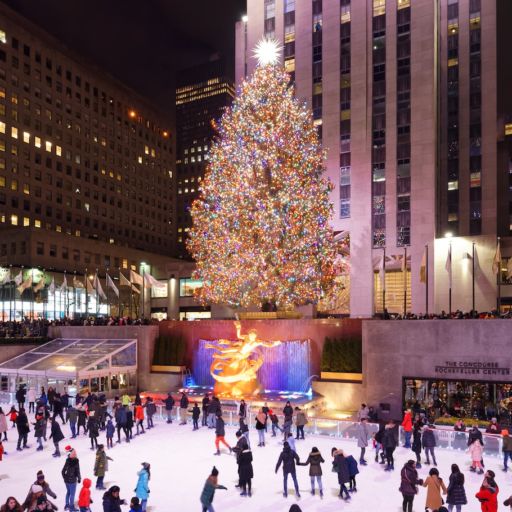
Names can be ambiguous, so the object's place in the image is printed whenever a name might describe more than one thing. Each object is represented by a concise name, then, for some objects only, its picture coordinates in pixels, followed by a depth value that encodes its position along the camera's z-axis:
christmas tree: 37.06
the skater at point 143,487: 13.72
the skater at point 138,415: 23.36
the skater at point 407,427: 20.66
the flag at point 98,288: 41.56
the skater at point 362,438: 18.42
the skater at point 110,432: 20.56
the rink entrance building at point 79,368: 31.70
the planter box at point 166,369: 34.12
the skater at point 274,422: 22.44
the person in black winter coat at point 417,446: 18.23
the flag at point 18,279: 42.12
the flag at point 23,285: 41.92
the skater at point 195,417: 24.02
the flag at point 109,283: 42.54
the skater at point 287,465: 15.25
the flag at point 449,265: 32.38
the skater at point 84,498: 13.16
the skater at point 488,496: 11.95
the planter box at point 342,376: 29.22
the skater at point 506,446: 17.73
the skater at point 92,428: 20.77
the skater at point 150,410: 24.55
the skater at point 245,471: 15.39
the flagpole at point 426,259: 32.91
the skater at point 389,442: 17.67
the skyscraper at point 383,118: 47.97
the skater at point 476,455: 17.27
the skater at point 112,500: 11.50
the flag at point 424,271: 33.34
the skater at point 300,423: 21.81
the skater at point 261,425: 21.11
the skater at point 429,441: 18.33
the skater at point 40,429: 20.41
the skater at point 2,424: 21.29
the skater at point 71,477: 14.26
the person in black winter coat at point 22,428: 20.52
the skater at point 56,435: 19.44
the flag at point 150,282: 40.81
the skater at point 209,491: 12.83
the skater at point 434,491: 12.65
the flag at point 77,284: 49.28
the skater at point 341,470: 14.99
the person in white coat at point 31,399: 28.67
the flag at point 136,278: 40.97
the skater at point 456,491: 12.96
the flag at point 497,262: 31.83
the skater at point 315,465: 15.20
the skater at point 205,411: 24.69
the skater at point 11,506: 10.03
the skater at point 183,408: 25.53
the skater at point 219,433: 19.94
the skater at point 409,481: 13.23
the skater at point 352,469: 15.35
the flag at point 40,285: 43.21
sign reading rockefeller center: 25.86
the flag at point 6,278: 48.53
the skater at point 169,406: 25.36
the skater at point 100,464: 15.38
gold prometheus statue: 29.86
